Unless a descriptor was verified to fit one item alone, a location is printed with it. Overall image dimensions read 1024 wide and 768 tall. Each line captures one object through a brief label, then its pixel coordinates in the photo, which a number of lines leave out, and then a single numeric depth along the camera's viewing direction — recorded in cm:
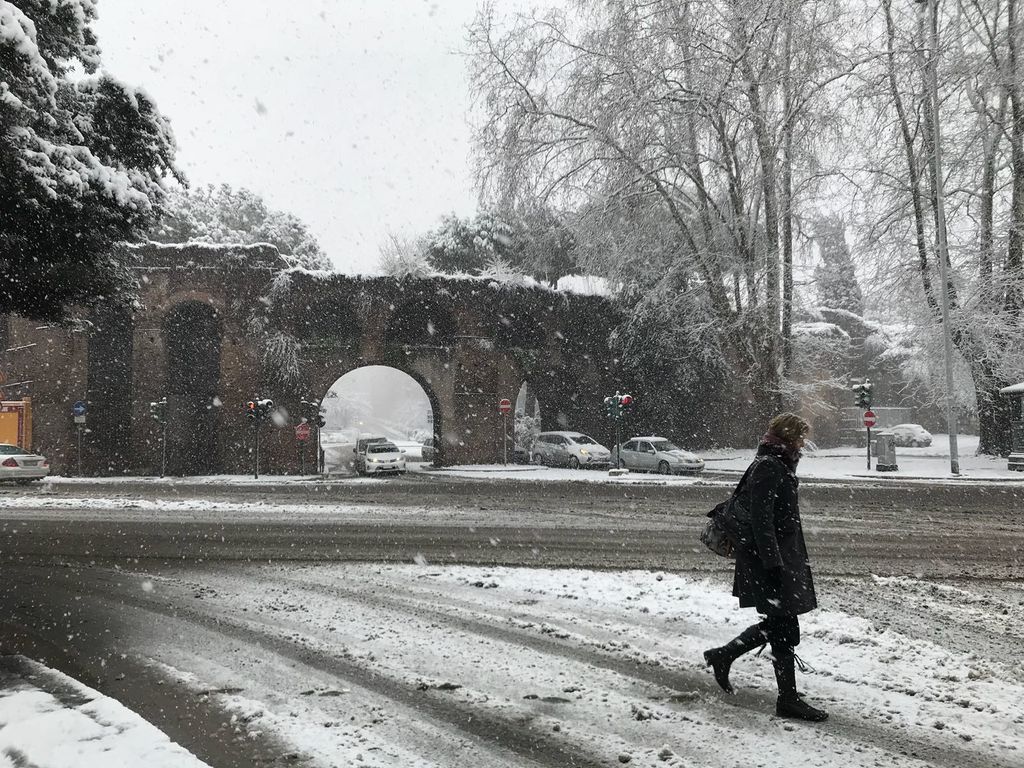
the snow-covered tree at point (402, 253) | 5054
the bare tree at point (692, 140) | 2156
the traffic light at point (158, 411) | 2996
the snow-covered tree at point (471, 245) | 4956
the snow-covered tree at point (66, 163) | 723
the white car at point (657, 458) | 2783
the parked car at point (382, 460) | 3014
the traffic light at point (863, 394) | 2809
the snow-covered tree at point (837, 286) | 5747
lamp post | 2242
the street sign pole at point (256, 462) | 2897
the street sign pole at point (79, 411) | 2942
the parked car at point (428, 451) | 3840
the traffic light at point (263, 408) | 2919
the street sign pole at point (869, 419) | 2775
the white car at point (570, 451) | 3102
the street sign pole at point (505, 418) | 3422
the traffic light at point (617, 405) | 2684
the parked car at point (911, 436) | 4416
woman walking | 416
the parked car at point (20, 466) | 2302
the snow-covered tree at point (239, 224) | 5566
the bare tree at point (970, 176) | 2306
